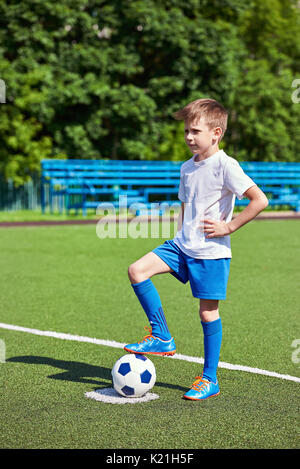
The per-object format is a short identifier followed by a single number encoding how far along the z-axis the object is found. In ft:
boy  14.30
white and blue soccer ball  14.42
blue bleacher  77.61
